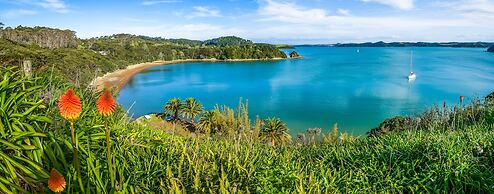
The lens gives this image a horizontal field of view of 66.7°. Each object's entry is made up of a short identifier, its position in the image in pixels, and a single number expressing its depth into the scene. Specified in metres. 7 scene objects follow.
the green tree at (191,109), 37.44
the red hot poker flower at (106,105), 2.11
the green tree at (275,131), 27.80
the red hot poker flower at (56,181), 2.03
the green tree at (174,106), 36.66
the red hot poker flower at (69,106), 2.04
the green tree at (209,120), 31.27
